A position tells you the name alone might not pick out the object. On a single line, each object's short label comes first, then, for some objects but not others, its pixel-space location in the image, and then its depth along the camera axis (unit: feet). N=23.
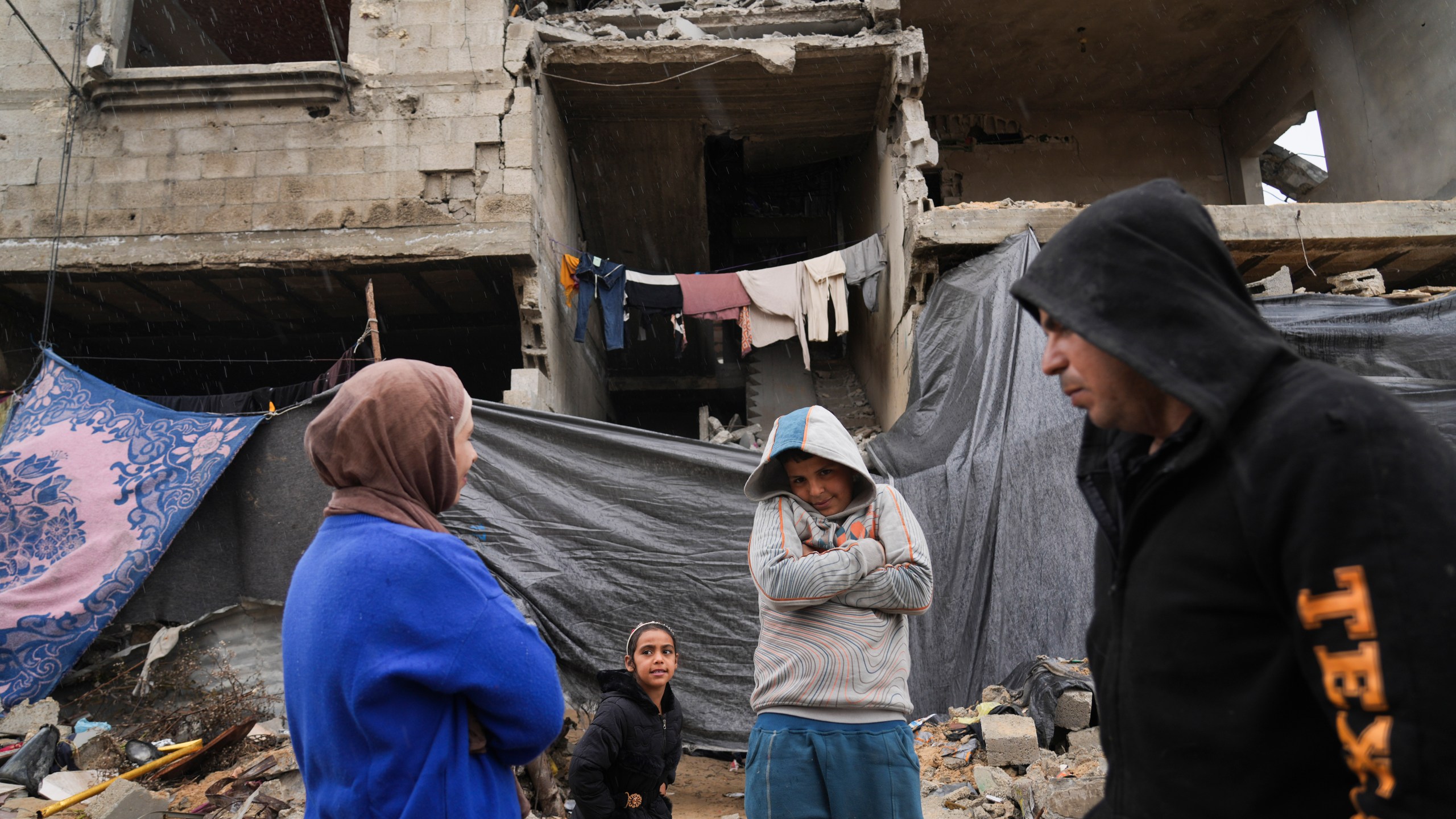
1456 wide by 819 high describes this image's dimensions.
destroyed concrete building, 24.97
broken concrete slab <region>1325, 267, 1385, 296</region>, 26.30
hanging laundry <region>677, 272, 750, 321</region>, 28.78
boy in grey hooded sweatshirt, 7.21
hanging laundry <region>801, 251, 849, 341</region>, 29.43
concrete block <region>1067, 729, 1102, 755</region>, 14.40
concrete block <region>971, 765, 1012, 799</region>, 13.47
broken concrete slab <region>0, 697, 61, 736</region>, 16.31
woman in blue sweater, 4.97
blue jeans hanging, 27.35
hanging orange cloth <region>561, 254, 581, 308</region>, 27.17
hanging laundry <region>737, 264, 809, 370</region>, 29.32
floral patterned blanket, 16.75
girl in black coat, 9.99
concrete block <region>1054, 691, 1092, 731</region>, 14.60
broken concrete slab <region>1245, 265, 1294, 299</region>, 24.68
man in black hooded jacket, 2.63
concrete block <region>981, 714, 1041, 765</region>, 14.06
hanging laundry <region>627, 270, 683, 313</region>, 28.25
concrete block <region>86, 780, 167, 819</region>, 12.97
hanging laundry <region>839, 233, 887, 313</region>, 29.01
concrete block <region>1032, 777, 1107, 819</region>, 11.12
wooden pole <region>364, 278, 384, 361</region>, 21.29
